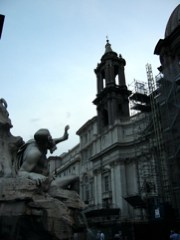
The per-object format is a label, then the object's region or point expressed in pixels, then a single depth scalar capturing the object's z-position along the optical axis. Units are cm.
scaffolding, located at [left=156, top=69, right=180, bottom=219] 2094
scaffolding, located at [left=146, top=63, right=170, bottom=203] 2254
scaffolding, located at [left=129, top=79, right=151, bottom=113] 2975
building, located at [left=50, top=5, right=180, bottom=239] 2186
